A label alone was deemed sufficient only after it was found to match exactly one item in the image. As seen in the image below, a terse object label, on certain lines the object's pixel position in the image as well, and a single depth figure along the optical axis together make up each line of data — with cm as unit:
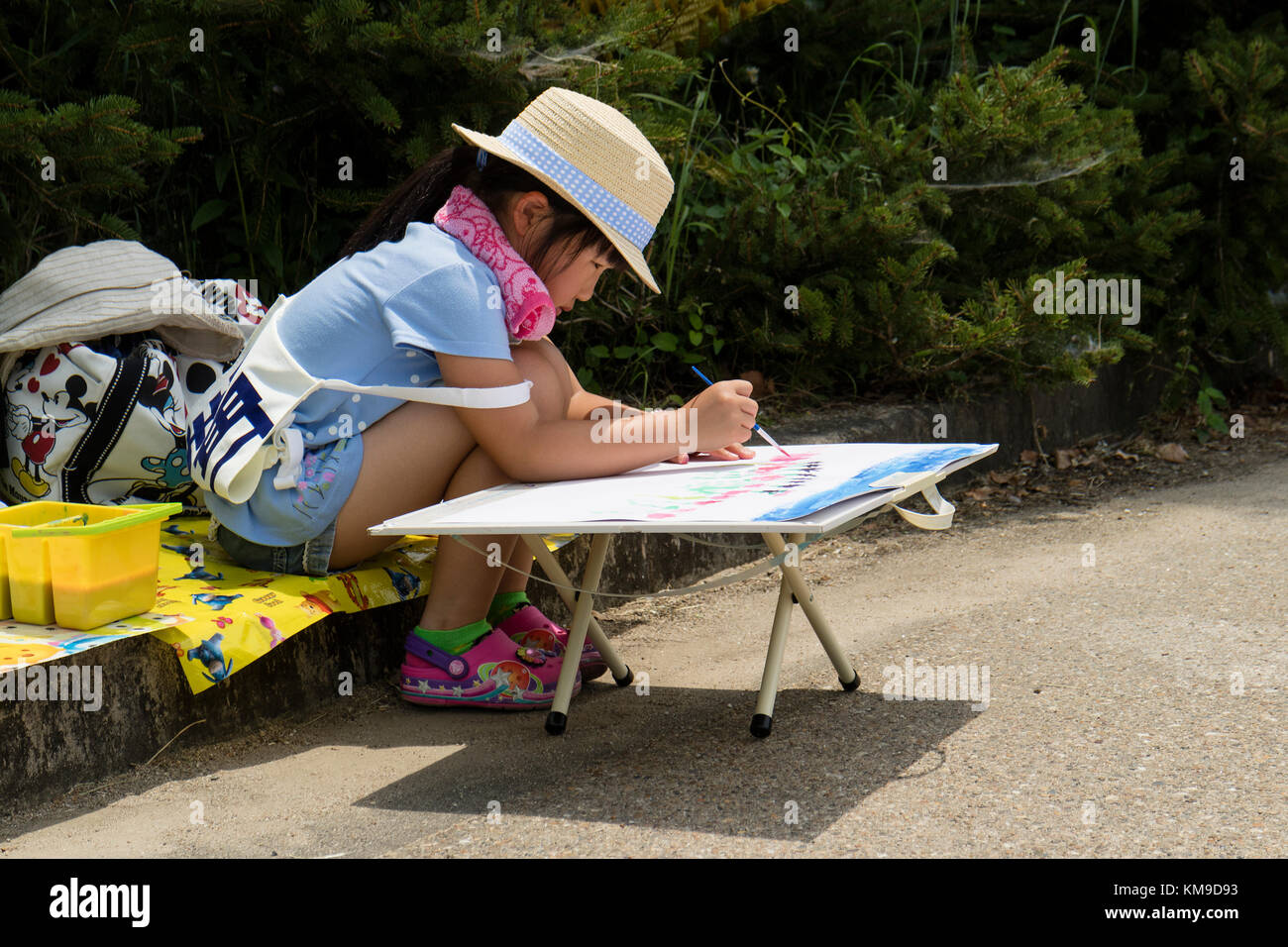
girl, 224
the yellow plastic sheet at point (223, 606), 207
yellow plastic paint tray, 206
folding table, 176
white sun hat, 251
